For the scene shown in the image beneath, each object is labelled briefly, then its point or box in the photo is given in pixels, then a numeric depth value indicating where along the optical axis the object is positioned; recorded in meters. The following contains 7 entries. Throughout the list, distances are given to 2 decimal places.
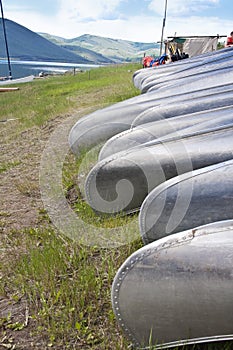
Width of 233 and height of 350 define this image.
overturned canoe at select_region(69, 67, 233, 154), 5.44
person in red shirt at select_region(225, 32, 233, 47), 14.29
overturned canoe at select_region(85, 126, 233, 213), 3.25
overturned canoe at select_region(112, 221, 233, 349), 1.90
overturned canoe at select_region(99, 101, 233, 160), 4.12
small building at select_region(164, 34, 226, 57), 23.41
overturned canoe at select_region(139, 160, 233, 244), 2.55
